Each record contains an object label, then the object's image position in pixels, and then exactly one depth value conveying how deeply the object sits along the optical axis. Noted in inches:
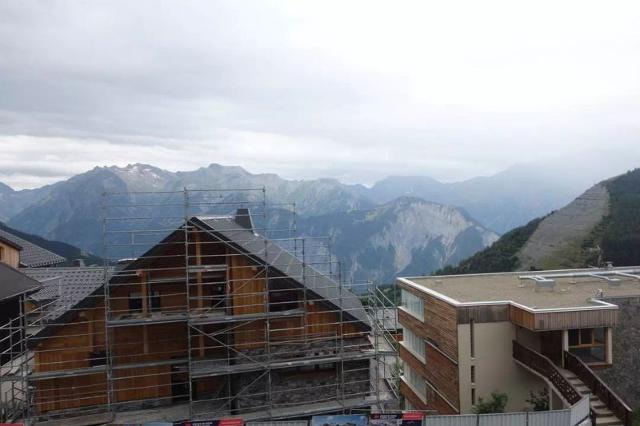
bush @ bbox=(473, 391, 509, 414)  736.3
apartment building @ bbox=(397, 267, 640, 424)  741.3
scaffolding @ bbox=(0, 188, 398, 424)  721.0
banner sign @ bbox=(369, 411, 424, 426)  629.9
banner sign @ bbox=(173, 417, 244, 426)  611.2
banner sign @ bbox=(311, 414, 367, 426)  638.5
